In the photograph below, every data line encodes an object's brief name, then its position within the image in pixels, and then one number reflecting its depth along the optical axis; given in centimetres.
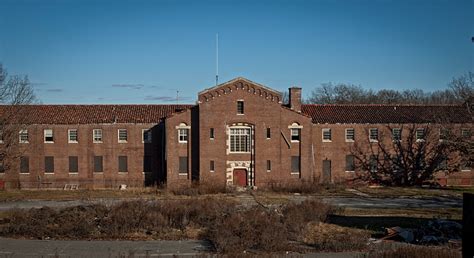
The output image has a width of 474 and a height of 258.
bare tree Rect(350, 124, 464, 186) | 5372
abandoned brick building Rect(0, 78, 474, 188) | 5078
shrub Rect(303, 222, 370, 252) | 1852
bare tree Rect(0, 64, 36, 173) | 4800
